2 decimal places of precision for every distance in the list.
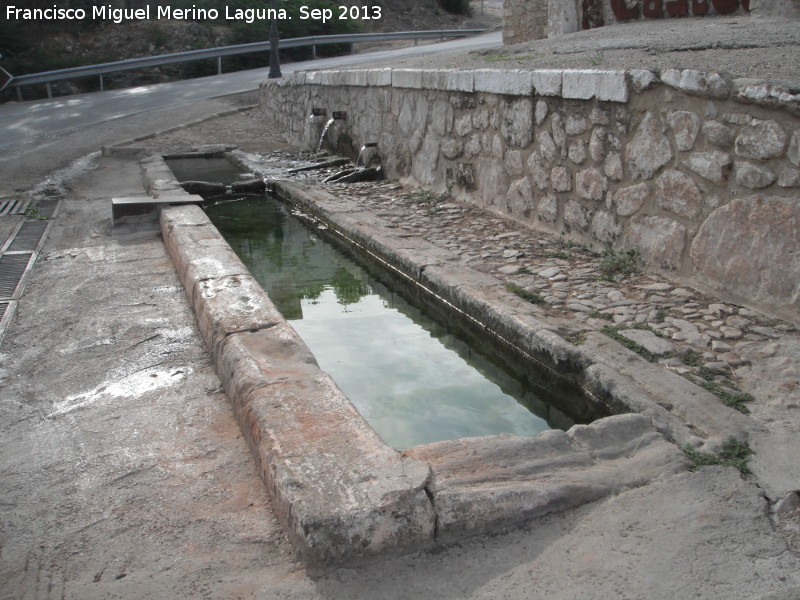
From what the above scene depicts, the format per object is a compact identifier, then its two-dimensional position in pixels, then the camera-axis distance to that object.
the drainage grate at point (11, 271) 4.39
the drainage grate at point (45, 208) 6.47
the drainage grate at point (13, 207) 6.57
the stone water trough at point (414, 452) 1.97
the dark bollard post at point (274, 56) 15.05
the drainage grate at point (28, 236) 5.32
